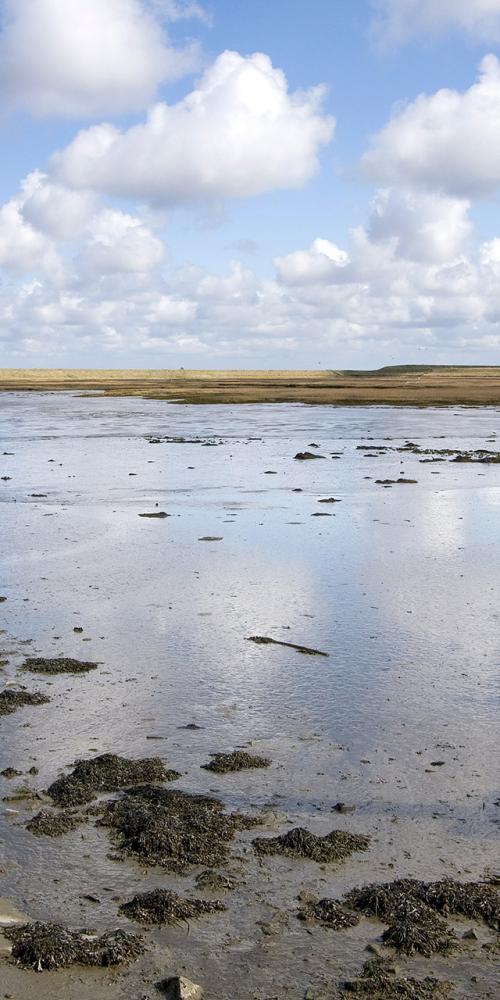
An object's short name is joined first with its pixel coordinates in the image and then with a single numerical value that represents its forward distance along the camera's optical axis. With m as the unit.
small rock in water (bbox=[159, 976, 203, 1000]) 4.26
